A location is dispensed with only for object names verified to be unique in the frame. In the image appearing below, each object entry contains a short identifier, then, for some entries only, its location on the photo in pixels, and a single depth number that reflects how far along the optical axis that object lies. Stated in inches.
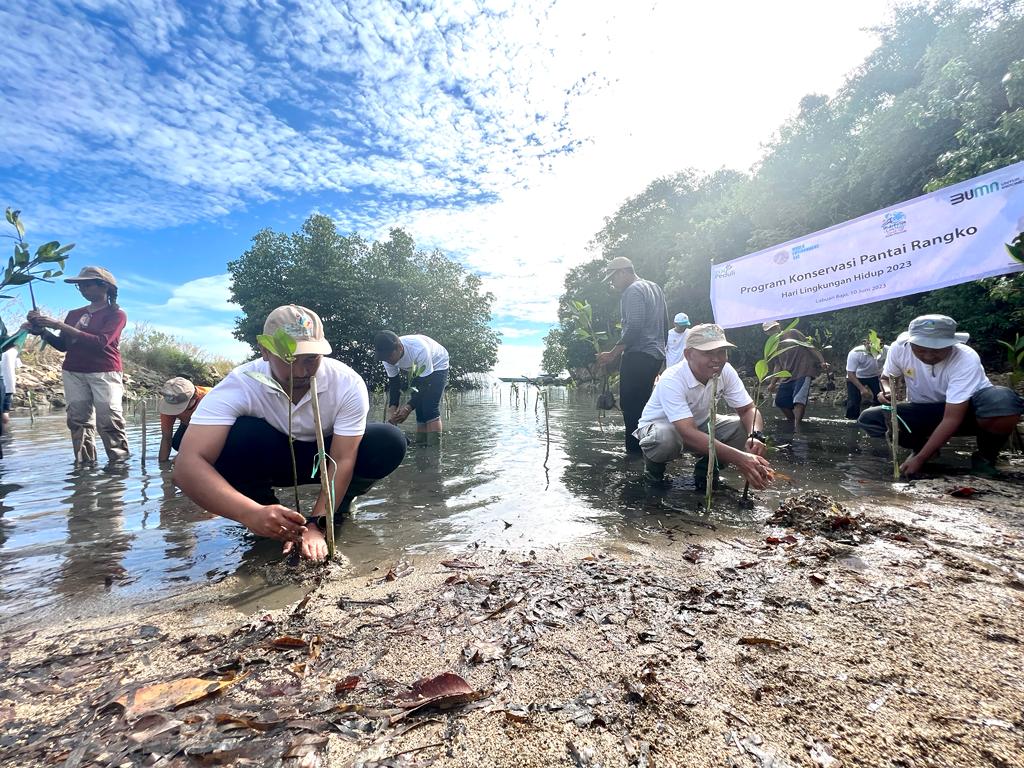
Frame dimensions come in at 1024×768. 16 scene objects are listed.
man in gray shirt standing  173.5
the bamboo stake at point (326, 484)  78.5
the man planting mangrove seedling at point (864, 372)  244.7
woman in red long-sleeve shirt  179.0
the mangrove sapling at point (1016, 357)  131.0
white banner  193.0
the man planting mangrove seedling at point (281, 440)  75.7
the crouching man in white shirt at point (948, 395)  126.3
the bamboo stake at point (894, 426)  127.4
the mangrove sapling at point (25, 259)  118.8
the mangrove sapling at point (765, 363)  113.6
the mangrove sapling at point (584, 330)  204.7
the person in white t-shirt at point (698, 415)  115.6
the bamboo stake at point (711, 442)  103.3
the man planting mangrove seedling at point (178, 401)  153.9
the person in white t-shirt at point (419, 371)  217.0
